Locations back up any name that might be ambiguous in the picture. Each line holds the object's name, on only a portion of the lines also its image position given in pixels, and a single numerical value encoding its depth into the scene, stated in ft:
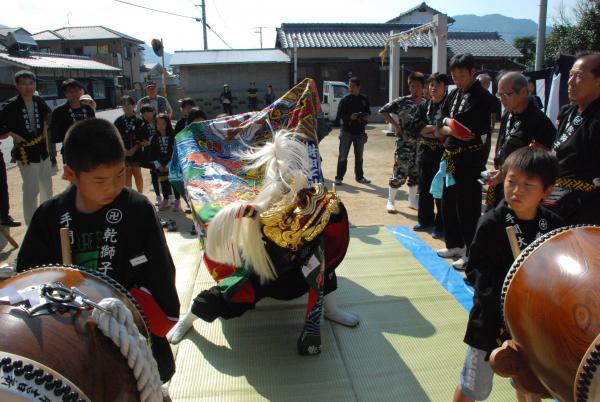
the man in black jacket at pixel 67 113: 15.83
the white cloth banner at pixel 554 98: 20.93
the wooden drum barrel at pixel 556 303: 3.67
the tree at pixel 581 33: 37.06
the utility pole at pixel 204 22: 70.80
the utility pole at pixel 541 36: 24.59
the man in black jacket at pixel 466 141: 11.35
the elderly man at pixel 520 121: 9.45
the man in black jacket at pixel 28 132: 14.64
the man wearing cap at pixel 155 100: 21.74
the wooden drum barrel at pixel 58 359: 2.84
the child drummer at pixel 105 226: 5.08
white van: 49.08
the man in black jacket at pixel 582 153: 8.05
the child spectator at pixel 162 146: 17.48
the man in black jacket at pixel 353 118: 21.63
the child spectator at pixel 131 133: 17.66
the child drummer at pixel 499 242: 5.55
